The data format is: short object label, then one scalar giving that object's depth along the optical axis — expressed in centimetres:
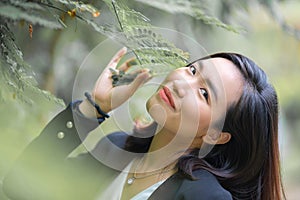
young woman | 207
